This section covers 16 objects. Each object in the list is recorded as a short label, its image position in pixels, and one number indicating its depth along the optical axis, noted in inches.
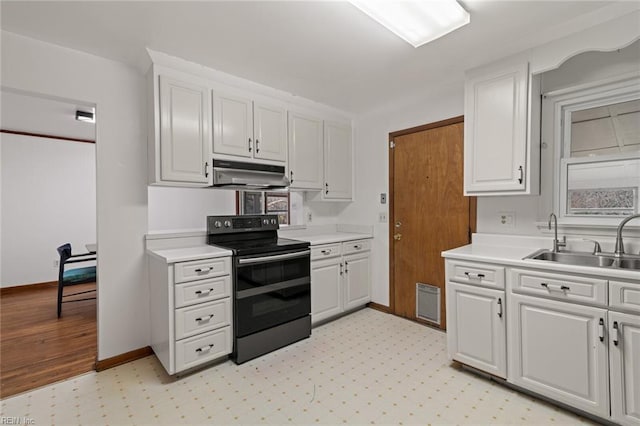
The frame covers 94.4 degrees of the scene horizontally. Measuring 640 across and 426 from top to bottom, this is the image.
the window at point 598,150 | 78.0
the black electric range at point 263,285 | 92.3
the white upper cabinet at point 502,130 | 82.8
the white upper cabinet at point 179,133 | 88.7
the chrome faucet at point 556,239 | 82.7
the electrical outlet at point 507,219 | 95.5
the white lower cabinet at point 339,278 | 116.8
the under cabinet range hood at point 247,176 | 99.5
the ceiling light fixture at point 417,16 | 64.7
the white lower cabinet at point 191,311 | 81.4
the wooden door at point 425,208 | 110.9
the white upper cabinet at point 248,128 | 99.9
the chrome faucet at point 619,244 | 72.7
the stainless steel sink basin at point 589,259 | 72.1
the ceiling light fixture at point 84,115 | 133.1
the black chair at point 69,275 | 132.3
